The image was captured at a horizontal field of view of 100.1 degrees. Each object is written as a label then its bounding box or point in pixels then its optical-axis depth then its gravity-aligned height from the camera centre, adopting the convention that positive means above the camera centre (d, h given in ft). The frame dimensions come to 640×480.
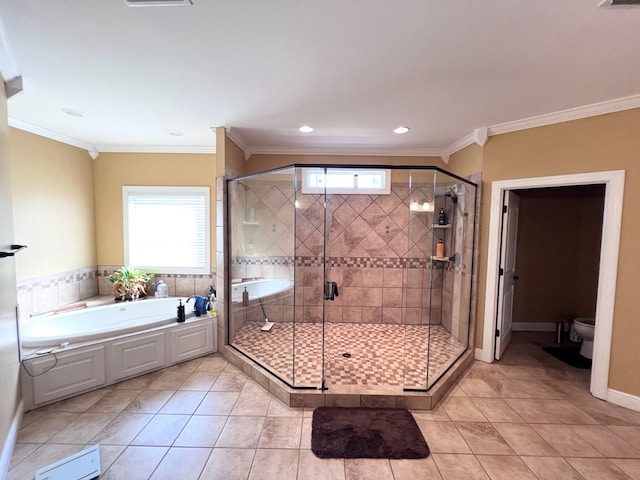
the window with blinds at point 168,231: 12.10 -0.33
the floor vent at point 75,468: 5.06 -4.78
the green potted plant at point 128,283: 11.28 -2.60
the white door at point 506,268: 9.32 -1.35
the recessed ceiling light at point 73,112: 8.15 +3.38
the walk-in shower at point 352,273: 9.06 -1.94
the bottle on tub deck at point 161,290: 11.74 -2.92
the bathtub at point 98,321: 7.61 -3.43
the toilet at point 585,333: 9.70 -3.71
